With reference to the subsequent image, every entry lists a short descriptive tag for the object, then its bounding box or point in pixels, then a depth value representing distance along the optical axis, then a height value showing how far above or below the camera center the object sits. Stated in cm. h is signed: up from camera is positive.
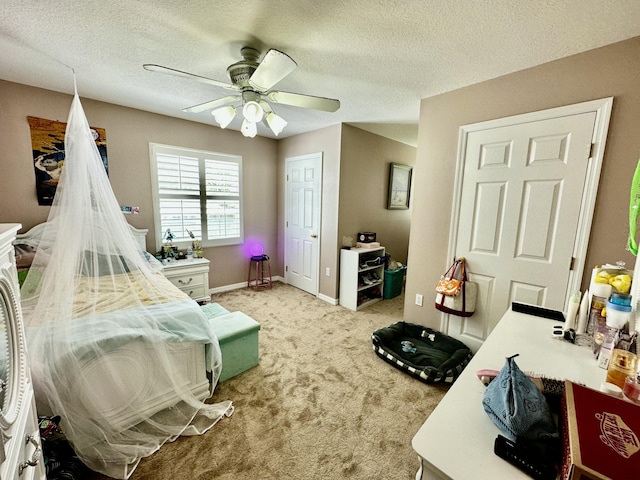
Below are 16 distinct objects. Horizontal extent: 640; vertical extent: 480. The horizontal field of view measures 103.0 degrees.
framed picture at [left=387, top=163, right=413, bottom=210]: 423 +37
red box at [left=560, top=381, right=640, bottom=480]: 52 -52
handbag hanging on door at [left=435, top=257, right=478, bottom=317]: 229 -78
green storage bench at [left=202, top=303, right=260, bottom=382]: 203 -113
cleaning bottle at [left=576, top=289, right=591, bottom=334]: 132 -52
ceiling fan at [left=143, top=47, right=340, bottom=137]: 160 +76
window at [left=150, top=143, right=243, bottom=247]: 335 +10
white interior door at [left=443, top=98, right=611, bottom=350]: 180 +3
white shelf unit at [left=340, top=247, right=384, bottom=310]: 346 -101
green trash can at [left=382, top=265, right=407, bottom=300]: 389 -115
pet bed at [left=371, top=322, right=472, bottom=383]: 204 -131
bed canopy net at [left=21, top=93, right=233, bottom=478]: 132 -77
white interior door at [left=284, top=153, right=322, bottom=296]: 382 -26
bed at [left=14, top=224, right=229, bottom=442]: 138 -99
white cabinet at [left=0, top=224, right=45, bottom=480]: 71 -60
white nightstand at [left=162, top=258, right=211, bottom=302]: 311 -94
